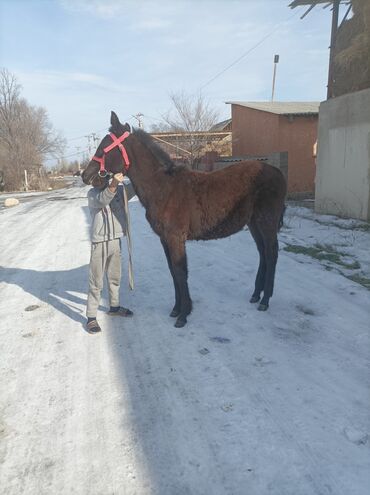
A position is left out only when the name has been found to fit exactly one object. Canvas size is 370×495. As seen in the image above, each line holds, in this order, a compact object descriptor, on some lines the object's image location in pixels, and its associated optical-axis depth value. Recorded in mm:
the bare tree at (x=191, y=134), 19641
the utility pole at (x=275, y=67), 39406
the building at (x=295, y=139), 16500
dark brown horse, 3961
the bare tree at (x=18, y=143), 42094
